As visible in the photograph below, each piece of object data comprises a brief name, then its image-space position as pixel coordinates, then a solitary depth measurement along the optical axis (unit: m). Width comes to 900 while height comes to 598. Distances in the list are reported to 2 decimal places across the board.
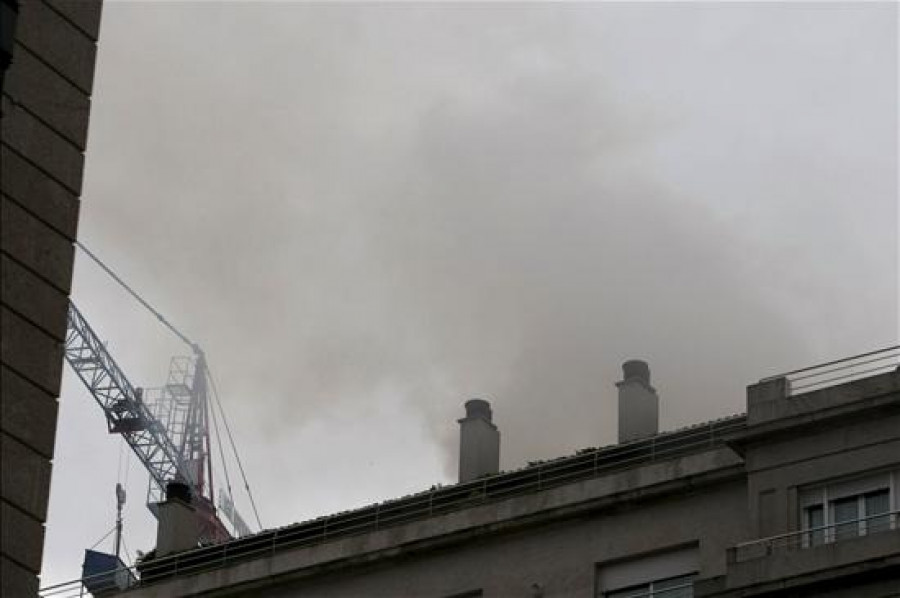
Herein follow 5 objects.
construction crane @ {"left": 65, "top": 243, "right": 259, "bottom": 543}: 165.62
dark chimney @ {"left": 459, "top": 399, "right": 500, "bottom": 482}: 62.00
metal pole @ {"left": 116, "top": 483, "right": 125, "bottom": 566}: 119.21
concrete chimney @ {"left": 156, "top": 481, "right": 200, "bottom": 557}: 63.89
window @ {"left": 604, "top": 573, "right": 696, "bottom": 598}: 52.72
